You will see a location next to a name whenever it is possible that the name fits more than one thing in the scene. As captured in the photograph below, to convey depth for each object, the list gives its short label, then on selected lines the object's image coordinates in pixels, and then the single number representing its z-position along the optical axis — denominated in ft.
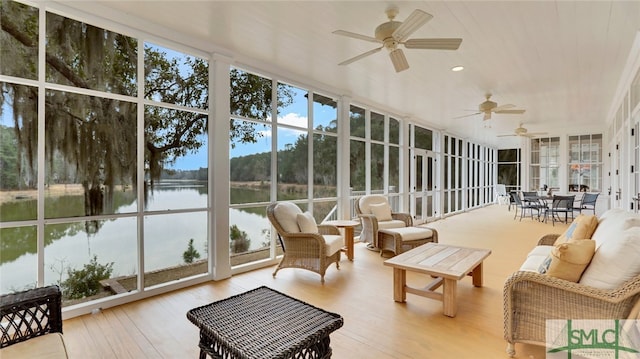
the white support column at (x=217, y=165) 12.27
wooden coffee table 9.09
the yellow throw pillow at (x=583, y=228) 8.87
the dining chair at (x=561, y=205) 27.07
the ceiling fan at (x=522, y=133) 27.19
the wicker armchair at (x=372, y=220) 16.37
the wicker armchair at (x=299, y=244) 12.07
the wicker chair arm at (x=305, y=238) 12.03
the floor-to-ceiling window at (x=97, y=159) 8.46
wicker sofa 5.94
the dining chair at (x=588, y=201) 27.37
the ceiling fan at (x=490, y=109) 17.36
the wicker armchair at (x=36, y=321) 4.81
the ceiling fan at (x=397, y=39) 8.66
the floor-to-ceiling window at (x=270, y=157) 13.62
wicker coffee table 4.75
